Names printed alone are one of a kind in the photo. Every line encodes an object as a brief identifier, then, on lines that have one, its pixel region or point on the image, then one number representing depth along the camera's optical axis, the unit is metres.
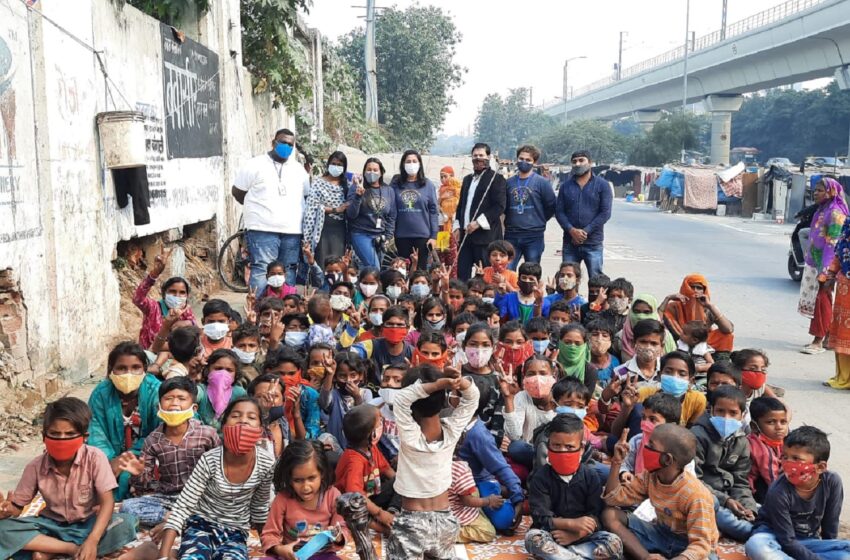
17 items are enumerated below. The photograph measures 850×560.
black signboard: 9.66
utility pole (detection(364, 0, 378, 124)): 24.55
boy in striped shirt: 4.06
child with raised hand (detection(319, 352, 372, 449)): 5.20
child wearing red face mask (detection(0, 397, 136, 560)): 4.03
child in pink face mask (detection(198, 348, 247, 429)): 5.07
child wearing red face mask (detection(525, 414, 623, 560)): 4.30
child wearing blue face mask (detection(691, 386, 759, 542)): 4.72
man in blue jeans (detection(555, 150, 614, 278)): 9.05
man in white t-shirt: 8.84
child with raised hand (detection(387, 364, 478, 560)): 3.85
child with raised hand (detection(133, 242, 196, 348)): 6.19
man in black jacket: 9.08
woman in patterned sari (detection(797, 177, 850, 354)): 8.80
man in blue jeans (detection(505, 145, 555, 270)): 9.22
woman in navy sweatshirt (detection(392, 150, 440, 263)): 9.19
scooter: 10.38
